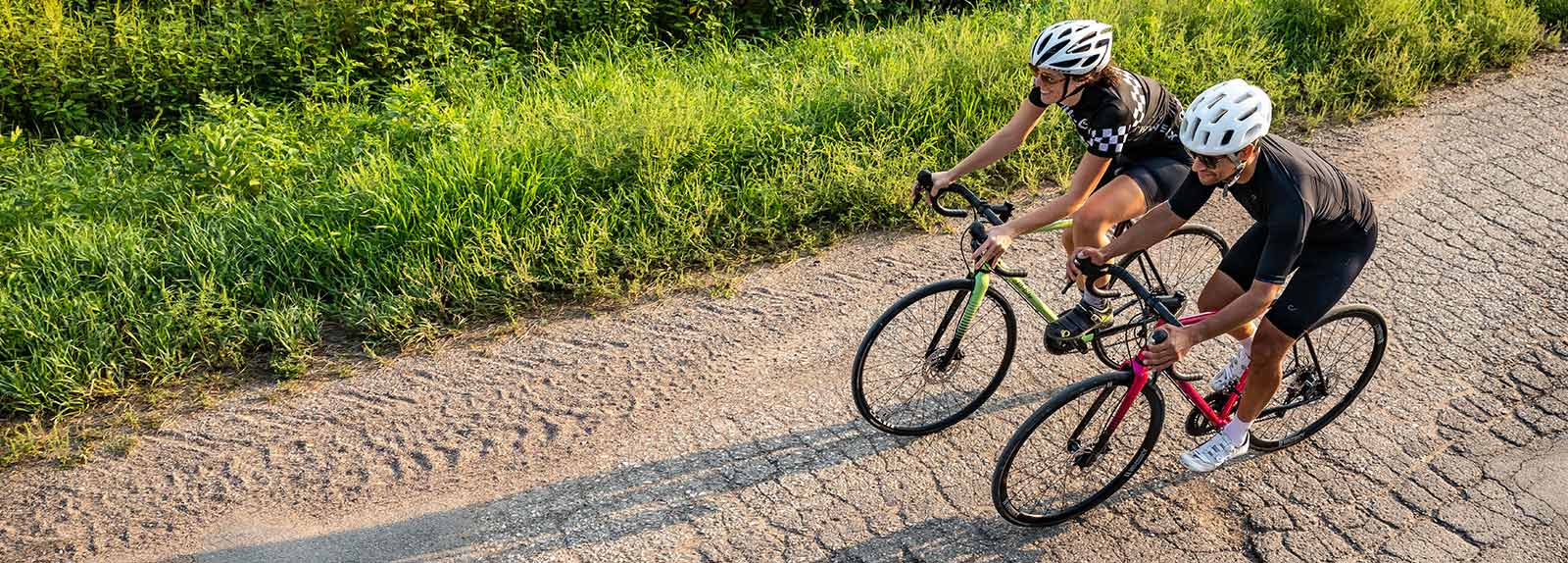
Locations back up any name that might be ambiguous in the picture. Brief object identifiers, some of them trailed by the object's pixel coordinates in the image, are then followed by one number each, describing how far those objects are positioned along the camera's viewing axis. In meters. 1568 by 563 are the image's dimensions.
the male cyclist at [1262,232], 4.28
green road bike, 5.13
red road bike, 4.58
